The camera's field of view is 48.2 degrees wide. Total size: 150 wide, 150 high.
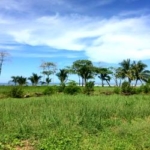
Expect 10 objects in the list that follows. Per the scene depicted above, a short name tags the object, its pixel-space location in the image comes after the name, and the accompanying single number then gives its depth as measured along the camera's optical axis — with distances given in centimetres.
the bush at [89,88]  1819
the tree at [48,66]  4015
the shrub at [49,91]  1635
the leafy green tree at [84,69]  3609
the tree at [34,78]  3830
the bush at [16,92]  1468
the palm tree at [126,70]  3419
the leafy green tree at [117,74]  3598
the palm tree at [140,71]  3412
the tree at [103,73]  3707
